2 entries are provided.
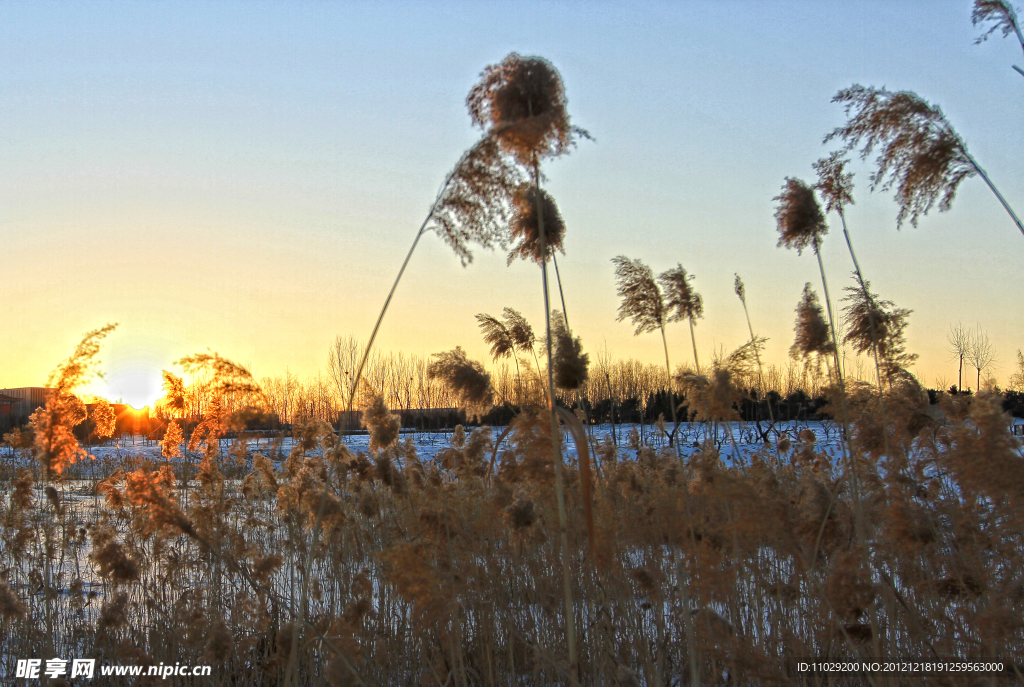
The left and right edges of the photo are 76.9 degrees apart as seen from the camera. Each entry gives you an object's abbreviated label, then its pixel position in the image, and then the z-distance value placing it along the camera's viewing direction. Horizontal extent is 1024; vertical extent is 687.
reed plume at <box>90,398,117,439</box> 3.38
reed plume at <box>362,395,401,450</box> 3.60
